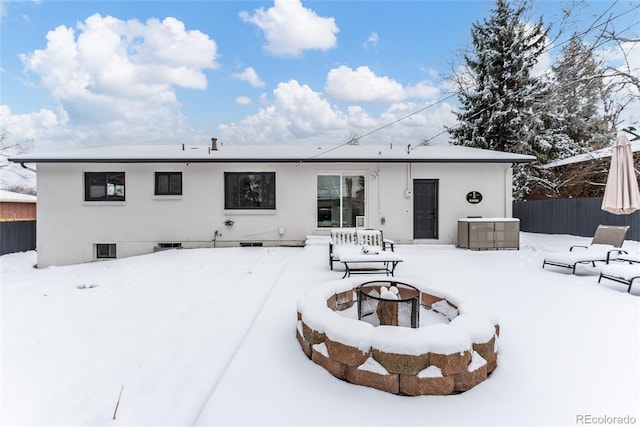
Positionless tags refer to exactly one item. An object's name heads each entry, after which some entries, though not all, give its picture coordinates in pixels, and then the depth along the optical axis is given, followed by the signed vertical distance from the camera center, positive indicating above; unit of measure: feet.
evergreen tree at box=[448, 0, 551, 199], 56.08 +22.58
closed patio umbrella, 16.99 +1.45
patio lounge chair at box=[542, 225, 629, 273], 19.97 -2.97
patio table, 18.26 -3.17
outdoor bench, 23.25 -2.34
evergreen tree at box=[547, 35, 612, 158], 31.22 +14.02
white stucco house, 30.40 +1.08
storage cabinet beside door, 29.60 -2.49
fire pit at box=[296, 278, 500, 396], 7.52 -3.72
